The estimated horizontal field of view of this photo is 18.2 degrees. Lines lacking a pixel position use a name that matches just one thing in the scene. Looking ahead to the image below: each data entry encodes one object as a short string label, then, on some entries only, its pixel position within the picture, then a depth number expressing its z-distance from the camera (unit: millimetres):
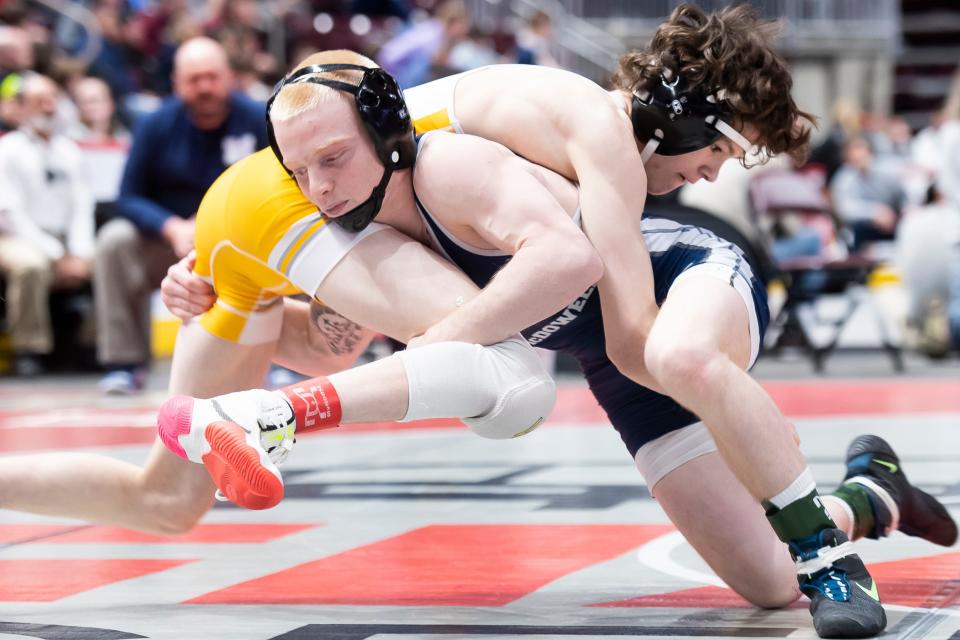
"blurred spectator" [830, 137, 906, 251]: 23615
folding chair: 16824
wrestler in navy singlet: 5563
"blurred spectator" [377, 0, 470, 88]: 21091
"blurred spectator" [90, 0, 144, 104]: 22009
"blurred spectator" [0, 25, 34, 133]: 17436
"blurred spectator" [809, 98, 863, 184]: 25909
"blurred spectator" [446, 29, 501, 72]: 20923
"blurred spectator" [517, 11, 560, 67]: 23569
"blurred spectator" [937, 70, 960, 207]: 18690
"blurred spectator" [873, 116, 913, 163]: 26765
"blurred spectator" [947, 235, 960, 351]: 17849
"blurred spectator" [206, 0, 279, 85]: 17696
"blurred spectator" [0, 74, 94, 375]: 17115
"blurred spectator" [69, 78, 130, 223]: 18613
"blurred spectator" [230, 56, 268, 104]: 16870
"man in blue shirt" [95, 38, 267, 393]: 13612
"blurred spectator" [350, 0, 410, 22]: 26689
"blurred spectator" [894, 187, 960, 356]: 18047
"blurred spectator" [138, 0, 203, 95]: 22819
